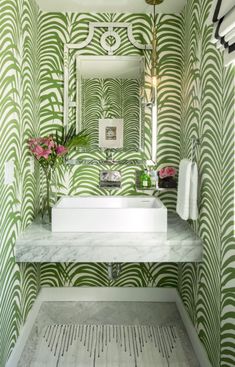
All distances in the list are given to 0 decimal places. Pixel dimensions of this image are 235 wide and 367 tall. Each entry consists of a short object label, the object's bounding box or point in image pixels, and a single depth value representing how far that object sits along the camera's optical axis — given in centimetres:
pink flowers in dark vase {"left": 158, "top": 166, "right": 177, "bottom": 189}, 276
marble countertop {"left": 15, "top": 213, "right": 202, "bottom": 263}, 201
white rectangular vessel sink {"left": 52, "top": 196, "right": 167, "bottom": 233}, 211
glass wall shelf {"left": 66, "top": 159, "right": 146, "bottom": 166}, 277
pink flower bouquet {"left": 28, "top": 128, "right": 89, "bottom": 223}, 237
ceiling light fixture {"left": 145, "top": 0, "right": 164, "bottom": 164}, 254
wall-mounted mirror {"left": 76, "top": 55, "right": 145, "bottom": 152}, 271
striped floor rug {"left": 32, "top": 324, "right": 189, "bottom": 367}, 208
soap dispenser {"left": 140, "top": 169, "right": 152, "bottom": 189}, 275
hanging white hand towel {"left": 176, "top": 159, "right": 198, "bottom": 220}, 214
